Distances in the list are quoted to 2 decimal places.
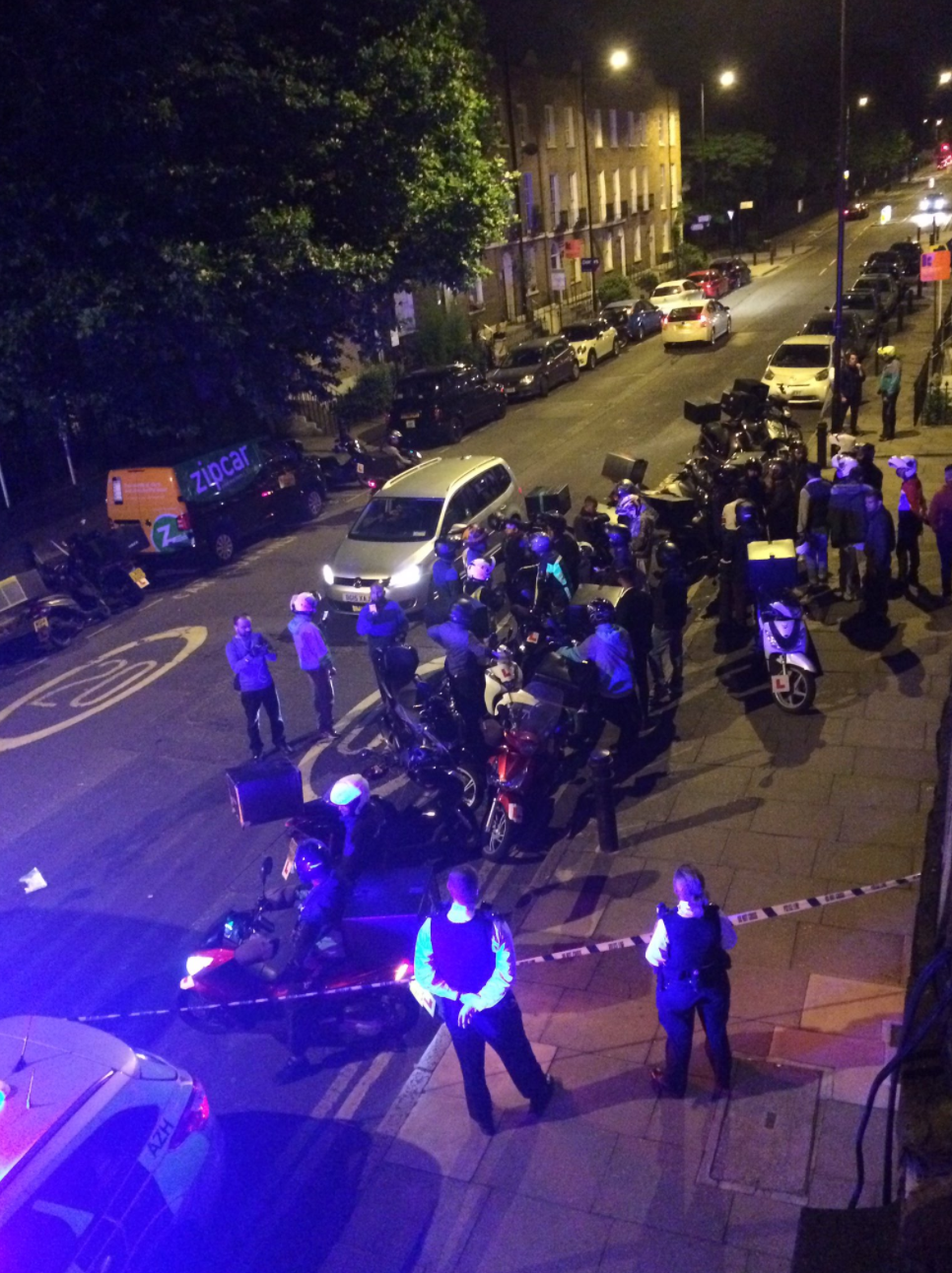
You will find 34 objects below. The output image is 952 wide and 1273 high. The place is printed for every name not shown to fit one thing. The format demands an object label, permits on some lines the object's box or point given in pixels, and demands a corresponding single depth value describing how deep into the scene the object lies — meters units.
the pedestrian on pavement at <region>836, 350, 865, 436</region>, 19.38
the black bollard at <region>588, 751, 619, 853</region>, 7.71
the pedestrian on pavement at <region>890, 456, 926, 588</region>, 11.66
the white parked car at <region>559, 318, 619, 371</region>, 32.56
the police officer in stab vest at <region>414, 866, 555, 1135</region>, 5.16
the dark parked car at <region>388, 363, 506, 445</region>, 25.28
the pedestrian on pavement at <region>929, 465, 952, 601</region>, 11.47
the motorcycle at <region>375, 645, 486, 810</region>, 8.33
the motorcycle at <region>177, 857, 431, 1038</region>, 6.22
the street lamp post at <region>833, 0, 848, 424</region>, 19.38
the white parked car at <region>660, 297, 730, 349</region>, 32.62
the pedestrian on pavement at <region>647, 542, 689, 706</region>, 10.26
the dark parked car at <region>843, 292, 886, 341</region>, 29.88
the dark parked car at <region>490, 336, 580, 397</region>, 28.67
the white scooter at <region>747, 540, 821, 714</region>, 9.55
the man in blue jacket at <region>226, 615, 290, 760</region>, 9.84
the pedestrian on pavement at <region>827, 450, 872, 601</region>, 11.41
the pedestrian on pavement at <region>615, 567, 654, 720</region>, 9.59
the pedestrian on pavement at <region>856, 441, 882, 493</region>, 12.41
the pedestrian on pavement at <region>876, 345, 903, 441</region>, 18.34
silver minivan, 13.61
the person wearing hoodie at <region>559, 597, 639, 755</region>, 8.83
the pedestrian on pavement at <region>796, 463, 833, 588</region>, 11.92
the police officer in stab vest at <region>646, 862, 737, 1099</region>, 5.10
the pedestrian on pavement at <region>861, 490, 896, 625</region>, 11.20
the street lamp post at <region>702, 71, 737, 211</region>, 61.08
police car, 4.09
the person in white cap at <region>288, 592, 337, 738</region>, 10.16
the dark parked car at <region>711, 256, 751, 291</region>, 46.72
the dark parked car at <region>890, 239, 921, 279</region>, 42.19
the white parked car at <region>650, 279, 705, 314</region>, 39.49
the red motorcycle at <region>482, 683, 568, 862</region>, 8.04
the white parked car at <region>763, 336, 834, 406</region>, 23.47
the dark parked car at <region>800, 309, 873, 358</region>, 27.14
